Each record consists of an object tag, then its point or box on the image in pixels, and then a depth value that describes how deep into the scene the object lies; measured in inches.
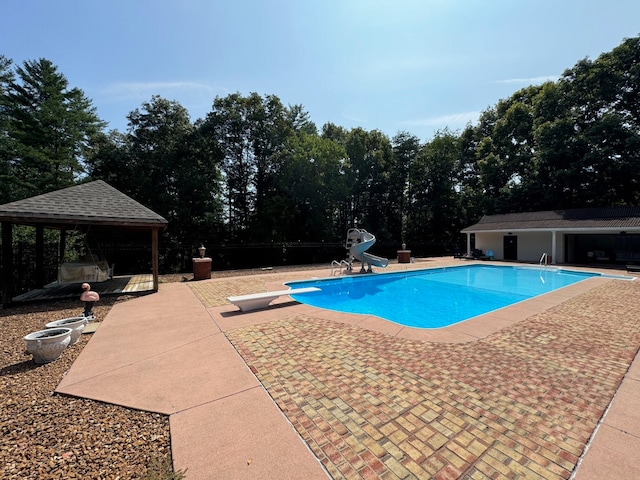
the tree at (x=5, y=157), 573.0
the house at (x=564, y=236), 606.5
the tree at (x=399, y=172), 1051.3
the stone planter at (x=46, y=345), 135.6
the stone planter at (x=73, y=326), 163.5
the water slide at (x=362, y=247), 485.8
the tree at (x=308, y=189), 743.1
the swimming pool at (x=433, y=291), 273.7
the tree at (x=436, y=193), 1050.7
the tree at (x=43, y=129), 611.8
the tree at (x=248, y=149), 784.9
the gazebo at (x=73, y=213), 255.4
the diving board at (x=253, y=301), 231.5
